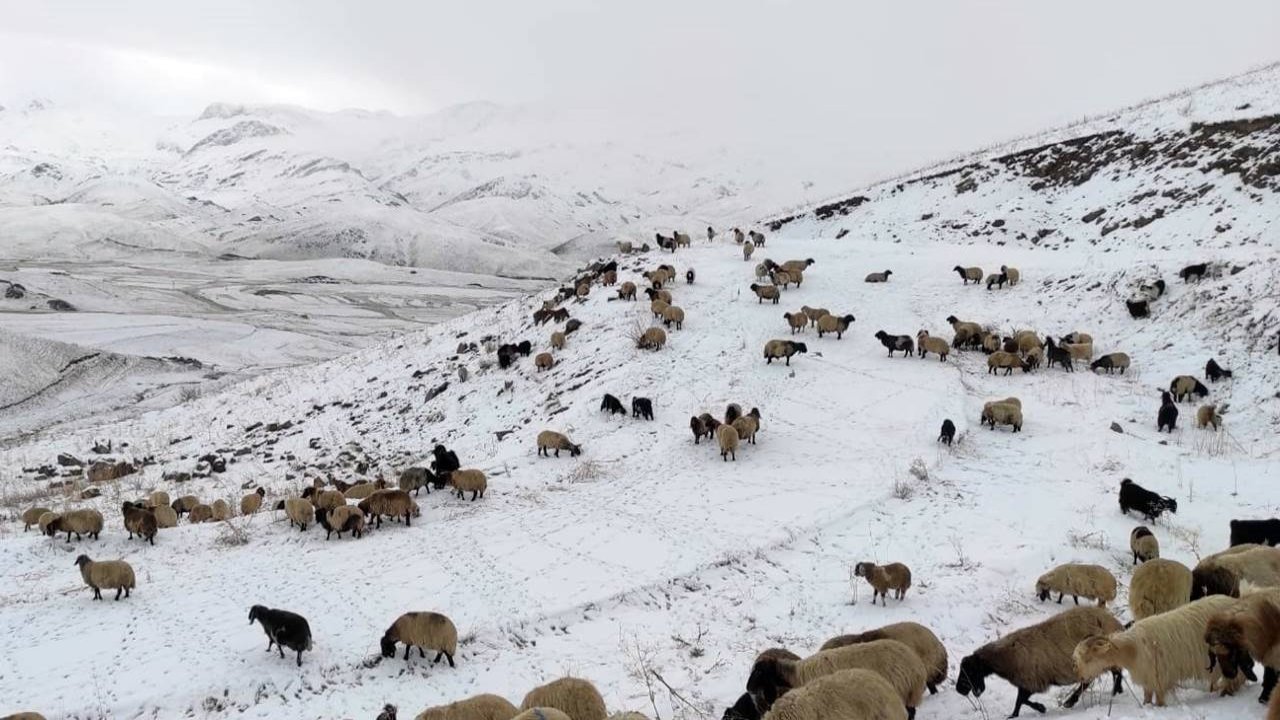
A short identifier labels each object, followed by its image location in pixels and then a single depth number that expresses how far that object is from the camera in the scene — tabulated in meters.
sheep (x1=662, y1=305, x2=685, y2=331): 25.94
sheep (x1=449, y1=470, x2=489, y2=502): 16.20
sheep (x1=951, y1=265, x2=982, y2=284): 27.80
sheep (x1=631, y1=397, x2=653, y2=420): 20.31
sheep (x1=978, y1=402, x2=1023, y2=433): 17.44
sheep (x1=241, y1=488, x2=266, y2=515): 17.44
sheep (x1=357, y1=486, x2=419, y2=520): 14.91
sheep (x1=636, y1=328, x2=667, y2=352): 24.38
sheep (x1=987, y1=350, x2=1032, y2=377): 21.25
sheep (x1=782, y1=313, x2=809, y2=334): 24.84
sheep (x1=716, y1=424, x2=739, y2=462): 17.39
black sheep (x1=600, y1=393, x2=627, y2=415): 20.80
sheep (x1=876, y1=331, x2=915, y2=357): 22.81
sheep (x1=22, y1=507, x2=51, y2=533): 16.91
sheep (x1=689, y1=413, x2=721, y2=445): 18.39
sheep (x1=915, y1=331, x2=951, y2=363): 22.17
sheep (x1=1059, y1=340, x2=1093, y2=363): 21.03
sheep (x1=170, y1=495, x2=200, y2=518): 18.33
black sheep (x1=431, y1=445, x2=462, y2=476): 18.27
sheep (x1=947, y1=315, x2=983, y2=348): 23.02
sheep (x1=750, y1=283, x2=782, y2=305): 27.36
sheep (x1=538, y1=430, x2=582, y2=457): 18.94
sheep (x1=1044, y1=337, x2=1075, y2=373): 20.78
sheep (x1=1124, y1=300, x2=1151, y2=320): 22.09
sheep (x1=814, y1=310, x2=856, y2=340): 24.44
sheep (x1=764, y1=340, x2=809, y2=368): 22.33
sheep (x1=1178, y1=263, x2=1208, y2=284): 22.00
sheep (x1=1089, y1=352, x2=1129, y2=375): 20.03
